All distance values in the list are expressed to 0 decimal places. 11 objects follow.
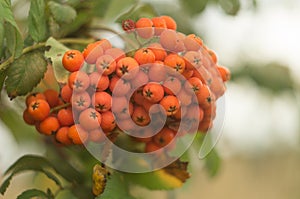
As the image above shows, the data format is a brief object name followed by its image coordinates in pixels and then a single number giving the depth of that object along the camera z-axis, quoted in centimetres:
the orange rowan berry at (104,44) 51
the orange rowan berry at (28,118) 53
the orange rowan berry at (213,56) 53
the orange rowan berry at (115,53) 50
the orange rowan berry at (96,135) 50
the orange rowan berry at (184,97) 50
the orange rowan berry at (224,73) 54
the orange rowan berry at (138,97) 50
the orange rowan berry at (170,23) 52
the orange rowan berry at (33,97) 53
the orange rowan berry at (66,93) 51
